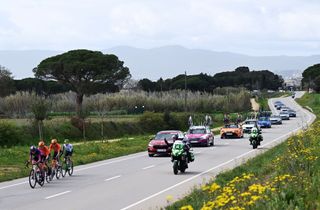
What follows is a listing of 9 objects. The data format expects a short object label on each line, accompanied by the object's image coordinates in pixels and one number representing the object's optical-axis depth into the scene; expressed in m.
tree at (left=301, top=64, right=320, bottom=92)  154.76
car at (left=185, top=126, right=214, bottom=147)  40.81
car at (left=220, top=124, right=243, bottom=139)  50.31
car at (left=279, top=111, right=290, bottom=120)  84.82
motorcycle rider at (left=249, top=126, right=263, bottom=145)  36.53
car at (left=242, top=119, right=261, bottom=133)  58.12
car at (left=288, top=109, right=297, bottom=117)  91.34
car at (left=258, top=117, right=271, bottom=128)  67.75
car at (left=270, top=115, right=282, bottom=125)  74.56
